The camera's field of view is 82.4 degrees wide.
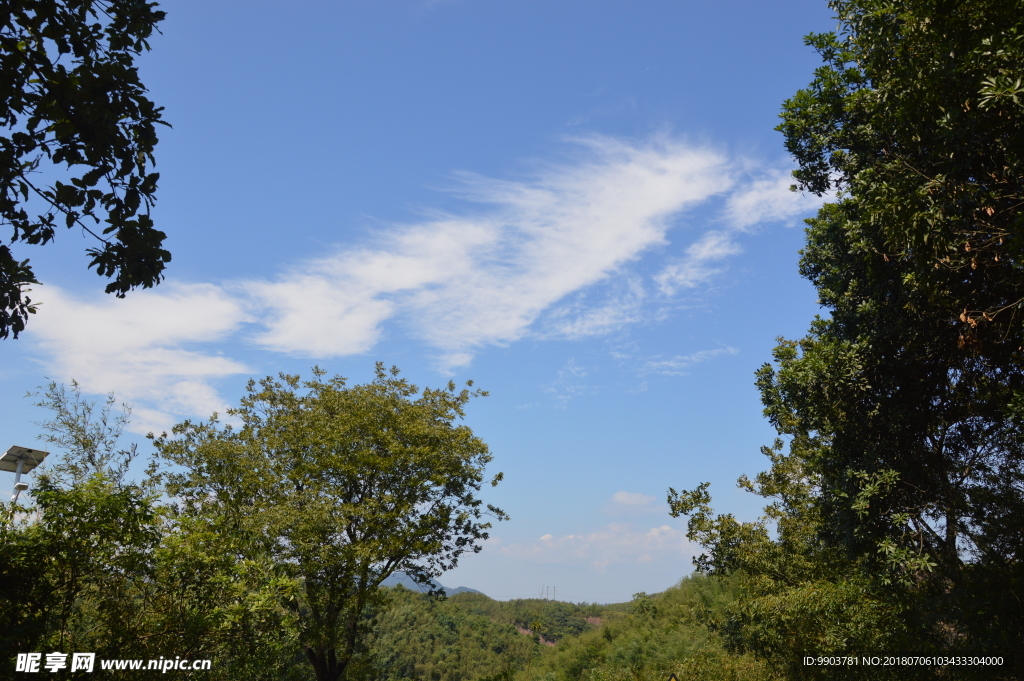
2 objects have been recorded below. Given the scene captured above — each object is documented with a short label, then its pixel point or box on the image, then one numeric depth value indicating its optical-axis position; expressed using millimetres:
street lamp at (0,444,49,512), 9852
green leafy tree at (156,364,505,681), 13875
